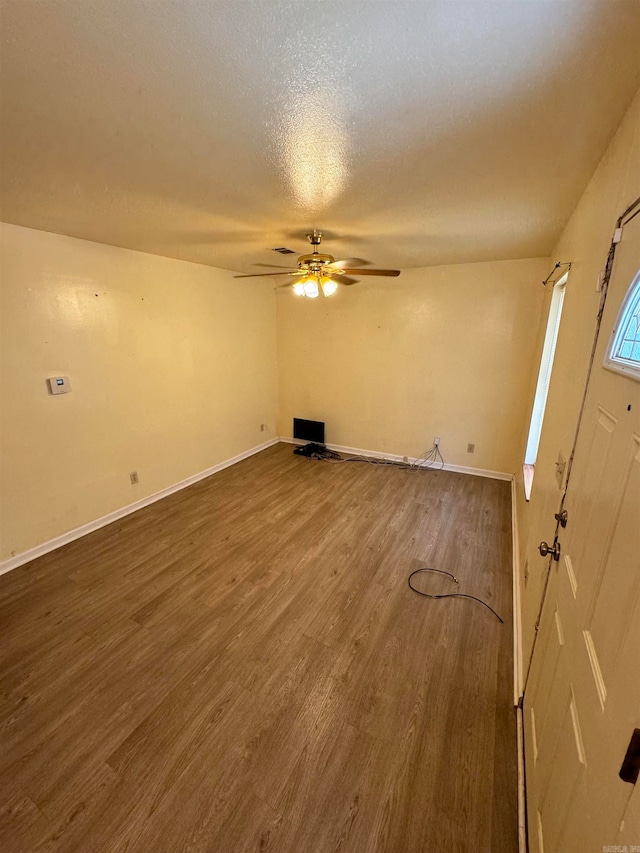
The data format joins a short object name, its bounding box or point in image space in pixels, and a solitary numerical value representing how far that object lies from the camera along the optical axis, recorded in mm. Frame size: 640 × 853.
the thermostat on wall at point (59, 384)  2557
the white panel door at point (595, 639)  622
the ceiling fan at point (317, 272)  2423
